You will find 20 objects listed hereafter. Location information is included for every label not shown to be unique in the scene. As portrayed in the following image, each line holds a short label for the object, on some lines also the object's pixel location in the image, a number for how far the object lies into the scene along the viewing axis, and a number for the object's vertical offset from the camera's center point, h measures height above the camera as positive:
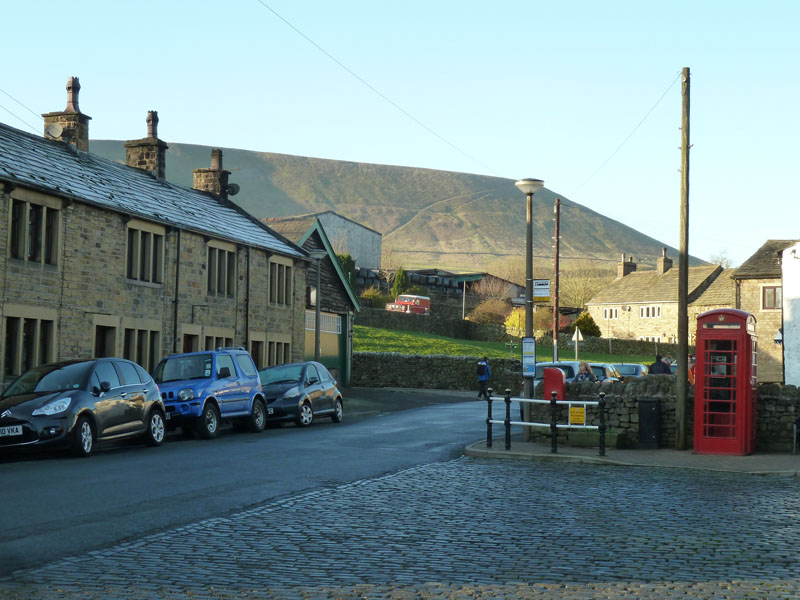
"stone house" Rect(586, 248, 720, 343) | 92.38 +4.12
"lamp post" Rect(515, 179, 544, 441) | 21.59 +1.80
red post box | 20.14 -0.78
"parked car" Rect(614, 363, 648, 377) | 37.38 -0.94
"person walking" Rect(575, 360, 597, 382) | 26.30 -0.79
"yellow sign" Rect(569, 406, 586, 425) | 19.59 -1.39
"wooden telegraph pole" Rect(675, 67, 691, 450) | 19.47 +1.34
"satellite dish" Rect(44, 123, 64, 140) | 30.80 +6.13
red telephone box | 18.28 -0.69
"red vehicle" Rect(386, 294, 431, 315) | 83.62 +2.94
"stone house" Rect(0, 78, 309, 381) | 24.38 +2.15
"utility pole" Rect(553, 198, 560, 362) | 41.70 +1.09
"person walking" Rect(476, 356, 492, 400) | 43.91 -1.37
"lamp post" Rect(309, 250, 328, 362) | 36.35 +2.78
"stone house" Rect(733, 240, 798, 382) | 59.78 +2.74
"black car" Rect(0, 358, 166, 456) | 16.62 -1.21
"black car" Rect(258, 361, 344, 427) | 25.67 -1.40
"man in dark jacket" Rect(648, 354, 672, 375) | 33.66 -0.79
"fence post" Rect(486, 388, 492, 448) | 19.11 -1.65
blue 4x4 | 21.92 -1.16
